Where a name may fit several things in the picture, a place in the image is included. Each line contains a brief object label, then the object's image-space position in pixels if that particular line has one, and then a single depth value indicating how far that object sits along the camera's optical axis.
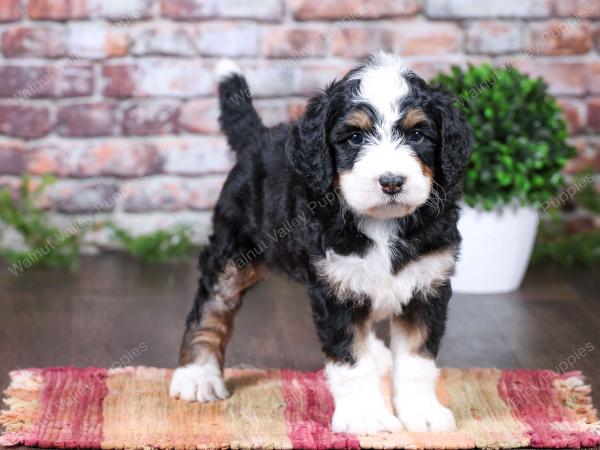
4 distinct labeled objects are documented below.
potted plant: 4.53
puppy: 2.80
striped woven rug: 2.95
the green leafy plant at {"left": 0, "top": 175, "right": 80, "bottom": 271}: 5.12
